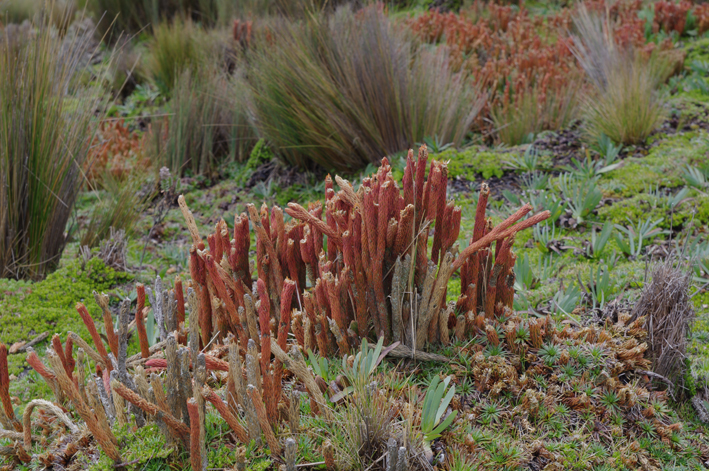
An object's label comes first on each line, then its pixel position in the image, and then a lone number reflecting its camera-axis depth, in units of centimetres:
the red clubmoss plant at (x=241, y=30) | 793
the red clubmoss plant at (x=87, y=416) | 158
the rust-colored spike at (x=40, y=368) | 171
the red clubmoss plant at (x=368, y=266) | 199
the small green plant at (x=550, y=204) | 364
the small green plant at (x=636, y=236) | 330
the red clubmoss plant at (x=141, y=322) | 208
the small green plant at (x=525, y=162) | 456
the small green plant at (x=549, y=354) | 209
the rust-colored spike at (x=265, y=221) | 229
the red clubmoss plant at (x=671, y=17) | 796
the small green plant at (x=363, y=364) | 172
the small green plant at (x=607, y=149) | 443
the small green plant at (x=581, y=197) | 369
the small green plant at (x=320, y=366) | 189
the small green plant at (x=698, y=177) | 389
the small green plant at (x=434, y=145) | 474
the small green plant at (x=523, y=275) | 290
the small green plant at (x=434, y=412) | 162
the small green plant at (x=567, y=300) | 249
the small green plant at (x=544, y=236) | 348
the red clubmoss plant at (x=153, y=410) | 153
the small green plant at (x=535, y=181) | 418
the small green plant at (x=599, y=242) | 324
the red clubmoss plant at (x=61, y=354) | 196
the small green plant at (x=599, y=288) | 263
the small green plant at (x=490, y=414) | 188
